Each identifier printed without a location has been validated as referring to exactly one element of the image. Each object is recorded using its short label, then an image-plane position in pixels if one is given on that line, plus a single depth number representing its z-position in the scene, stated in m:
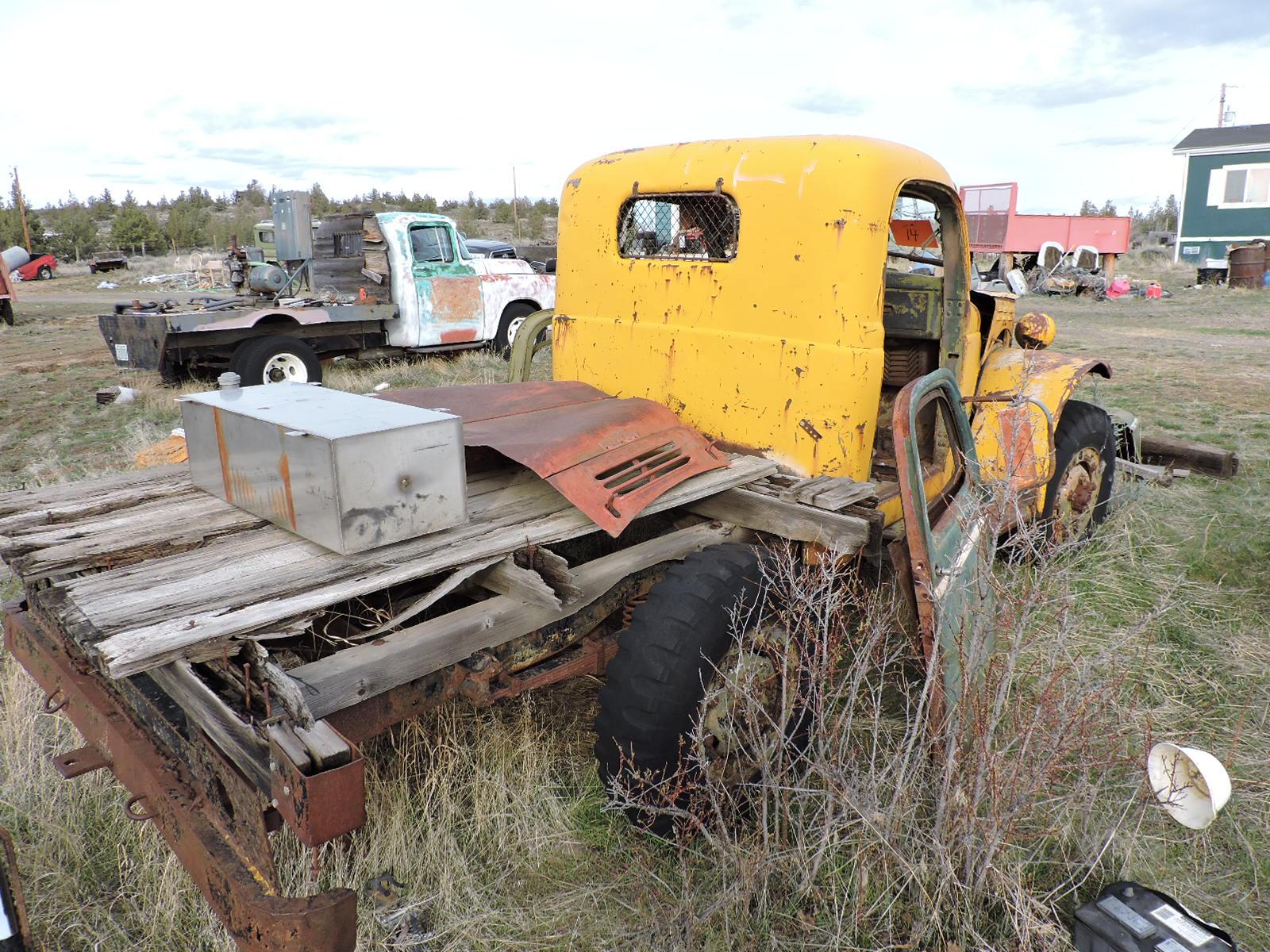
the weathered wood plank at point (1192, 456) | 5.91
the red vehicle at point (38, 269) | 28.25
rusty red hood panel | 2.67
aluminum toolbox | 2.22
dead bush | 2.21
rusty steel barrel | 22.56
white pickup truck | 9.14
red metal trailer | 24.91
